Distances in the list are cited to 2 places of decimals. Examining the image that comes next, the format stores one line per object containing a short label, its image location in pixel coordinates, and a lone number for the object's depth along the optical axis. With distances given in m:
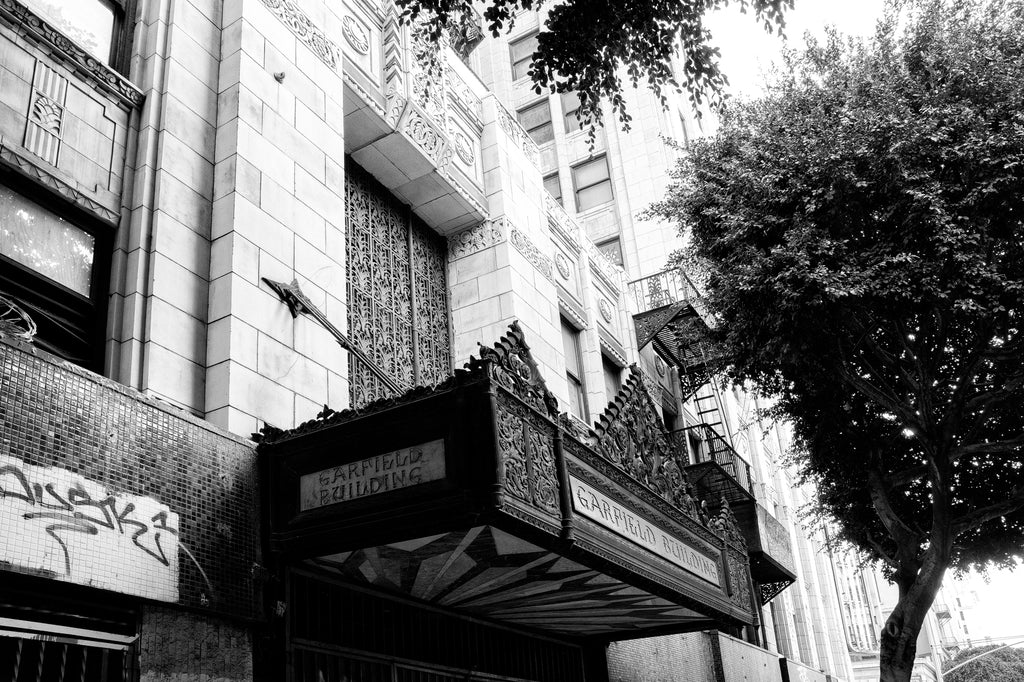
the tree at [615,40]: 8.15
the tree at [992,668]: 66.06
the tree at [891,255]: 15.77
